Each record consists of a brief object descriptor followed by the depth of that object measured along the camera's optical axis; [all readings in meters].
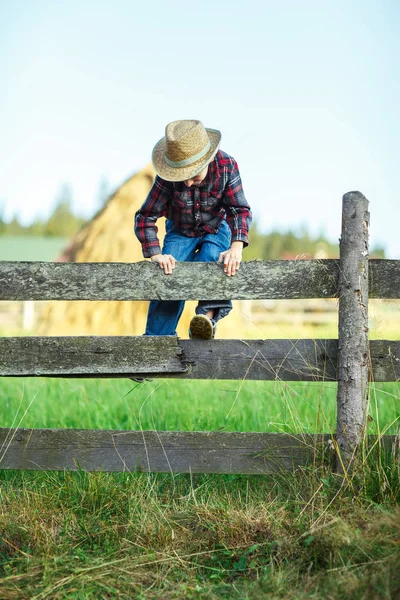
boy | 3.92
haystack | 12.27
